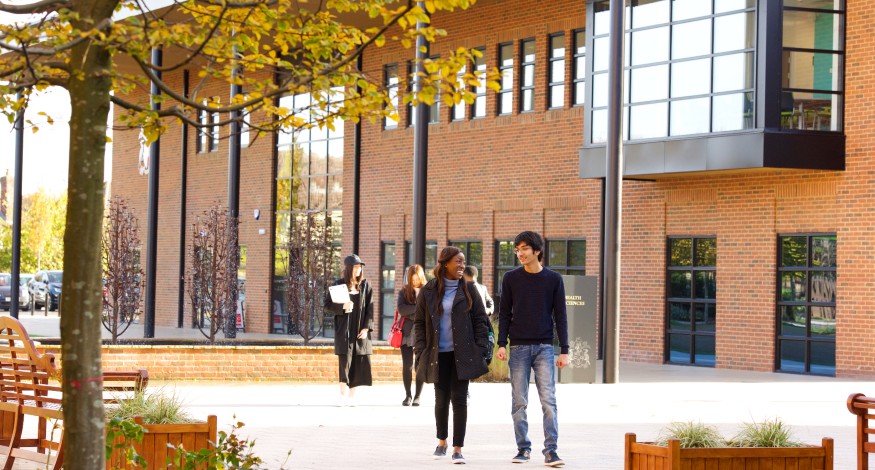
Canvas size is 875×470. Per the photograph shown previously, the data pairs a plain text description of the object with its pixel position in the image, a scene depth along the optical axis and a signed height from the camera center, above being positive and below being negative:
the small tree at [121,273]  27.70 -0.28
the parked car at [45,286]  59.25 -1.21
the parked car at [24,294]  61.03 -1.61
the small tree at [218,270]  27.81 -0.17
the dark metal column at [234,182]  29.36 +1.73
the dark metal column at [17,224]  37.62 +0.88
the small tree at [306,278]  28.42 -0.30
